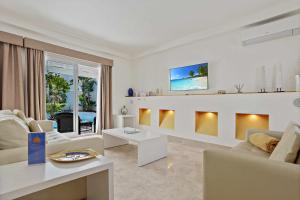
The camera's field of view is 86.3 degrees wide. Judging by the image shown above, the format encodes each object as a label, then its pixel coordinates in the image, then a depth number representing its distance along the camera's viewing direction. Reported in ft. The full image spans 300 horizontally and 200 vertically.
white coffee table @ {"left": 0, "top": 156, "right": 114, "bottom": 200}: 2.91
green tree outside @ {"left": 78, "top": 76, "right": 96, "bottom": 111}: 14.30
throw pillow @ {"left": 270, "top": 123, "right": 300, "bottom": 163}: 3.50
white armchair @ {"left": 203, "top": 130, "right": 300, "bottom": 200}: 2.96
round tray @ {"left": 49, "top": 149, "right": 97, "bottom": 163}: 4.07
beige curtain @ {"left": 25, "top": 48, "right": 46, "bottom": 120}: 10.46
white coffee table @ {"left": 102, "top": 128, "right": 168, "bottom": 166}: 7.91
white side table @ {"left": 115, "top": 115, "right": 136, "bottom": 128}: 14.94
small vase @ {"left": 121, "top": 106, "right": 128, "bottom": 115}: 16.57
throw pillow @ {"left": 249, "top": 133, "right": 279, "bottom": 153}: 5.50
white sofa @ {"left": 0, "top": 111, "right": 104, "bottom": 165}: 4.07
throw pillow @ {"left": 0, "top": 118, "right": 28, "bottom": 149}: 4.22
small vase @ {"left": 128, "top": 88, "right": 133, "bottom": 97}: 17.02
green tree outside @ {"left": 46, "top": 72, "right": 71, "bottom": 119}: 12.37
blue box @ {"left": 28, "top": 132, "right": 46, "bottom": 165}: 3.75
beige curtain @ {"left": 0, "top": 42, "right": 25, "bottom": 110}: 9.48
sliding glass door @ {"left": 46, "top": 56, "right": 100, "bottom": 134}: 12.57
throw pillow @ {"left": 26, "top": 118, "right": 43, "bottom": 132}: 6.05
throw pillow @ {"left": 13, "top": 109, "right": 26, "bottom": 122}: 7.16
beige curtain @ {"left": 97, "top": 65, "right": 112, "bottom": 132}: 14.76
